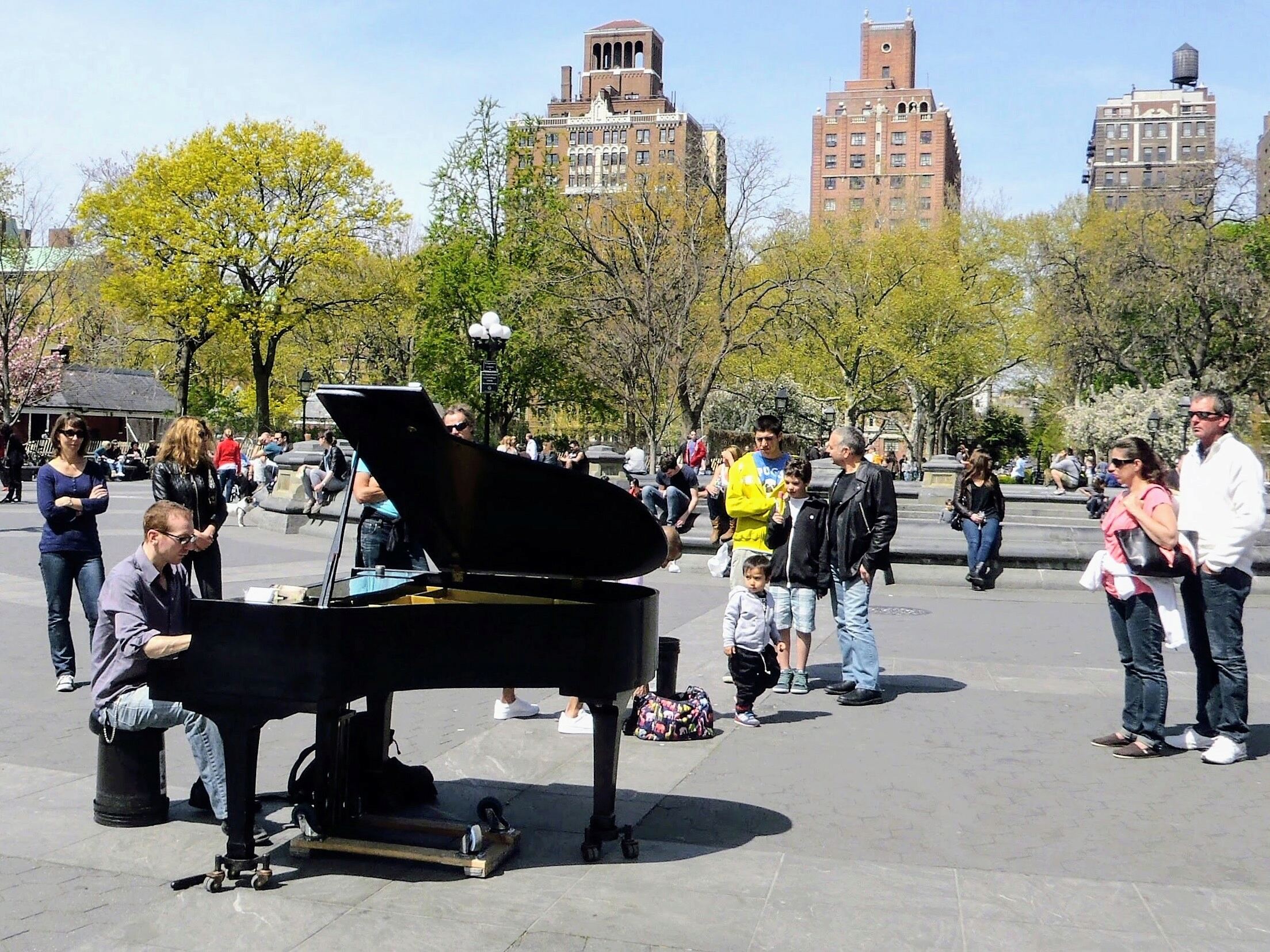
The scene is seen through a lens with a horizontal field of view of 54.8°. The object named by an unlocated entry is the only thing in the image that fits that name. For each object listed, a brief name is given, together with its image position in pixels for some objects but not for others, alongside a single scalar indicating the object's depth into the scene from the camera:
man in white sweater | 6.84
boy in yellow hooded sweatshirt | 8.86
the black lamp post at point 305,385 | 38.03
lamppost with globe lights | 25.52
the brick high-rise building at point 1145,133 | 164.75
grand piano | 4.80
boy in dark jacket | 8.76
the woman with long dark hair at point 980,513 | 15.34
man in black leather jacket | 8.37
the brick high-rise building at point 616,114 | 137.25
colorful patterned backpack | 7.48
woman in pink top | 7.10
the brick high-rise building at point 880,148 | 140.12
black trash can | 5.54
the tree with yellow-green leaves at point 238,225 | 45.62
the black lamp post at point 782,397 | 35.50
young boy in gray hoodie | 7.81
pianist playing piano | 5.41
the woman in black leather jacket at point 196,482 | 7.94
